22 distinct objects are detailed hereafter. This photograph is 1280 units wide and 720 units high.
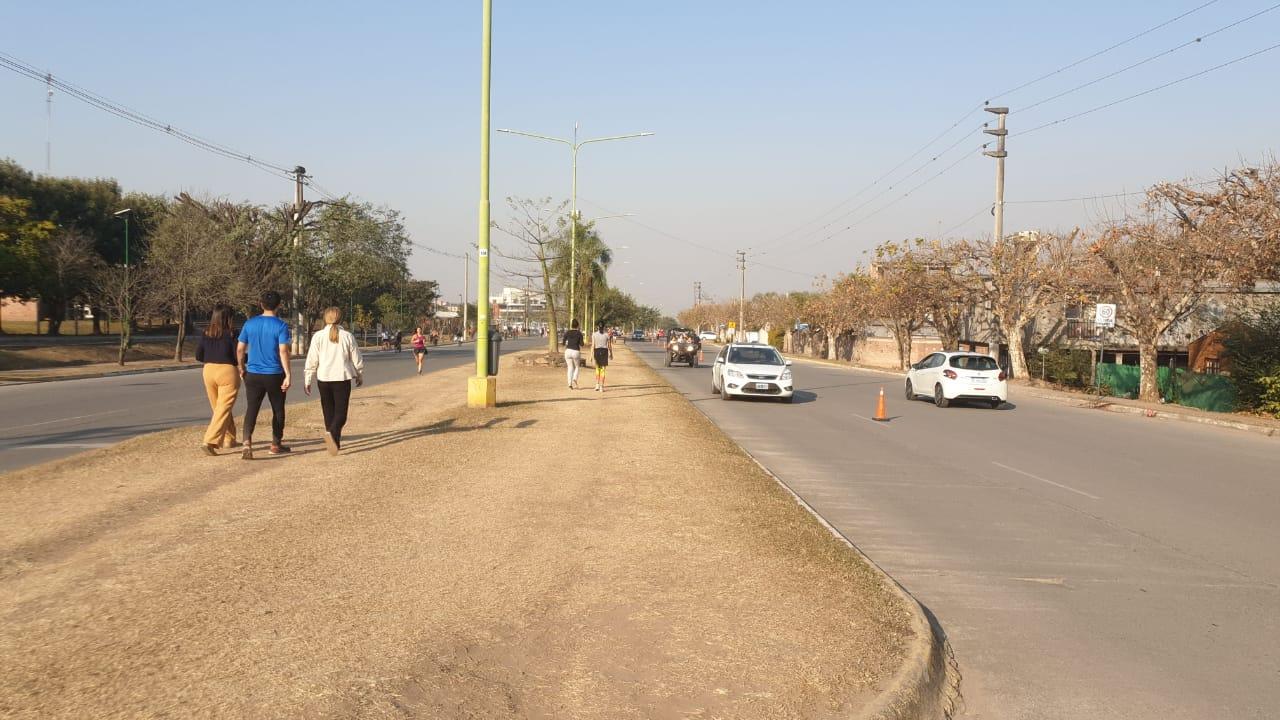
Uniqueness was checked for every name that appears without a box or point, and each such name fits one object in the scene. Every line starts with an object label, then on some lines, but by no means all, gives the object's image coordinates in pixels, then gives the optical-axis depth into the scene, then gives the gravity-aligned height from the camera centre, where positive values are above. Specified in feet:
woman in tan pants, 34.35 -1.53
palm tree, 153.48 +12.09
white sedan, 73.87 -3.04
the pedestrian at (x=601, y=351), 76.33 -1.45
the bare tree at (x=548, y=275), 132.77 +7.98
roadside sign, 86.33 +2.42
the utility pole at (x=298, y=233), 157.07 +15.73
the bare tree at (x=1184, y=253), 68.28 +7.32
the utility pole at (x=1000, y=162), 119.03 +21.85
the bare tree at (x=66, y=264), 168.25 +10.59
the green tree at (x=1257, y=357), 72.28 -1.07
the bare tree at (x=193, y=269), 132.67 +7.95
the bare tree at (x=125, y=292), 123.03 +4.34
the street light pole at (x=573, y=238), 122.21 +12.43
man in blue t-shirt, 35.04 -1.17
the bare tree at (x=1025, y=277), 119.14 +7.80
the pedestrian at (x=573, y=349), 75.66 -1.35
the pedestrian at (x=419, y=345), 110.73 -1.84
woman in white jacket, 35.55 -1.53
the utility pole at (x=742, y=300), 305.24 +11.08
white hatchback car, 74.59 -3.18
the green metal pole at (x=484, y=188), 53.78 +7.99
